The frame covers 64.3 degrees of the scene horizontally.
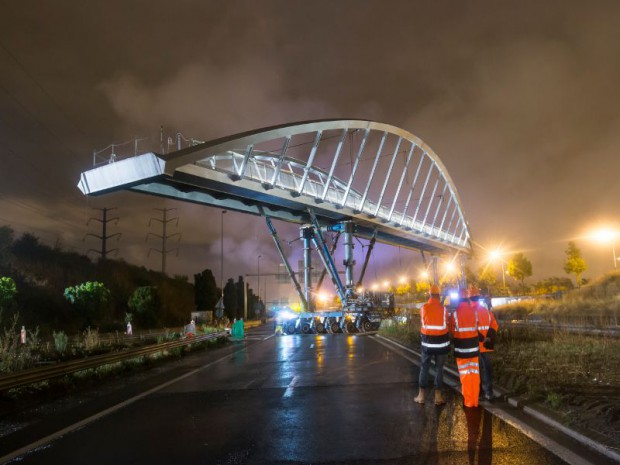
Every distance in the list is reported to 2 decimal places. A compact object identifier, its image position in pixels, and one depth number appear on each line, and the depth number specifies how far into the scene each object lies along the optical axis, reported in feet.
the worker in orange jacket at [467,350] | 25.48
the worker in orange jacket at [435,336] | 27.02
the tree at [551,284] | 340.63
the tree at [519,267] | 299.17
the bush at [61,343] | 53.93
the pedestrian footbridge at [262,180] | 92.99
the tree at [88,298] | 143.13
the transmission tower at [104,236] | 221.66
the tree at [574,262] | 257.14
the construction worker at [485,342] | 26.91
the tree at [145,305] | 170.91
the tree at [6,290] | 112.37
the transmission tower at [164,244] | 233.29
